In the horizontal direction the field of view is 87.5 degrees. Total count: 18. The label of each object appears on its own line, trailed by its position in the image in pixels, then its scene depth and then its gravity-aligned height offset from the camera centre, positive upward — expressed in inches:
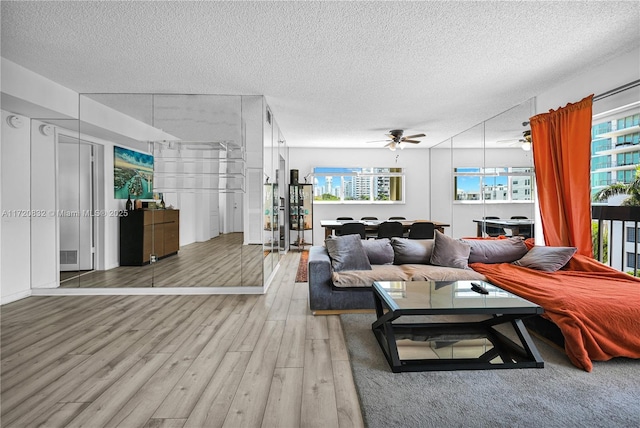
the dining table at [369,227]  247.0 -11.7
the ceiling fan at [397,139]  260.7 +57.4
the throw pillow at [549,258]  141.9 -20.0
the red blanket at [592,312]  93.0 -29.0
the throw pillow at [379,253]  163.2 -20.5
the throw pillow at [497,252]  166.9 -20.1
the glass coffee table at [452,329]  92.7 -39.8
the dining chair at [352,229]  231.5 -12.6
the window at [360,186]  341.4 +25.5
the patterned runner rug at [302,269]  205.5 -40.6
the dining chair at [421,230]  235.9 -13.2
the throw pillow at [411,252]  165.9 -20.4
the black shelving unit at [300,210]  323.6 +0.6
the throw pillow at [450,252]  157.8 -19.5
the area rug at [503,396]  69.4 -43.0
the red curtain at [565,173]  143.2 +18.3
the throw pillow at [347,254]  149.3 -19.6
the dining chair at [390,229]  240.7 -12.9
